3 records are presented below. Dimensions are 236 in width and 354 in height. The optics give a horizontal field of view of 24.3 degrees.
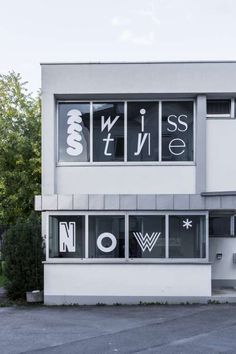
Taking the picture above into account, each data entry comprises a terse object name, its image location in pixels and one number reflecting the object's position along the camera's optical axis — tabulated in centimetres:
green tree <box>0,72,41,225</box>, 2502
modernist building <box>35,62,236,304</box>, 1421
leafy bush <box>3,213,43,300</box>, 1470
